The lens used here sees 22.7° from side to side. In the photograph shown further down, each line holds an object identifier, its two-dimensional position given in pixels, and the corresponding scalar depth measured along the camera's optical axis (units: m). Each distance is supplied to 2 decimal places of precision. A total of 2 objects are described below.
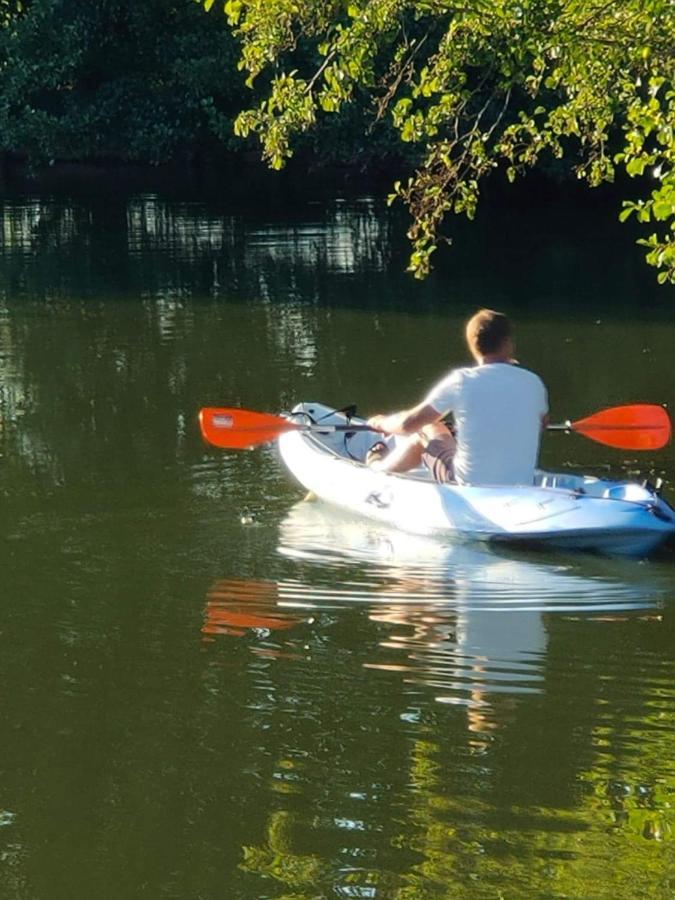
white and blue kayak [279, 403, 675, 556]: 8.85
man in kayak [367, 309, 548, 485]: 9.05
